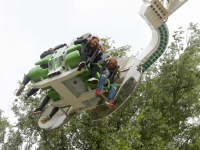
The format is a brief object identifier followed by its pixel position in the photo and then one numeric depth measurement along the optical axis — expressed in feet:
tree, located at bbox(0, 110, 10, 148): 51.21
